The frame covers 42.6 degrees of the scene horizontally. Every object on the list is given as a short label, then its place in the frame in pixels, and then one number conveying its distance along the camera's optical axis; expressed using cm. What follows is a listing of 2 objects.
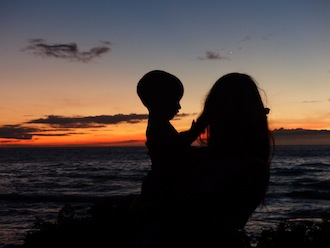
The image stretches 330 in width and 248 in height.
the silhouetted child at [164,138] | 207
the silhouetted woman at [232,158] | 181
